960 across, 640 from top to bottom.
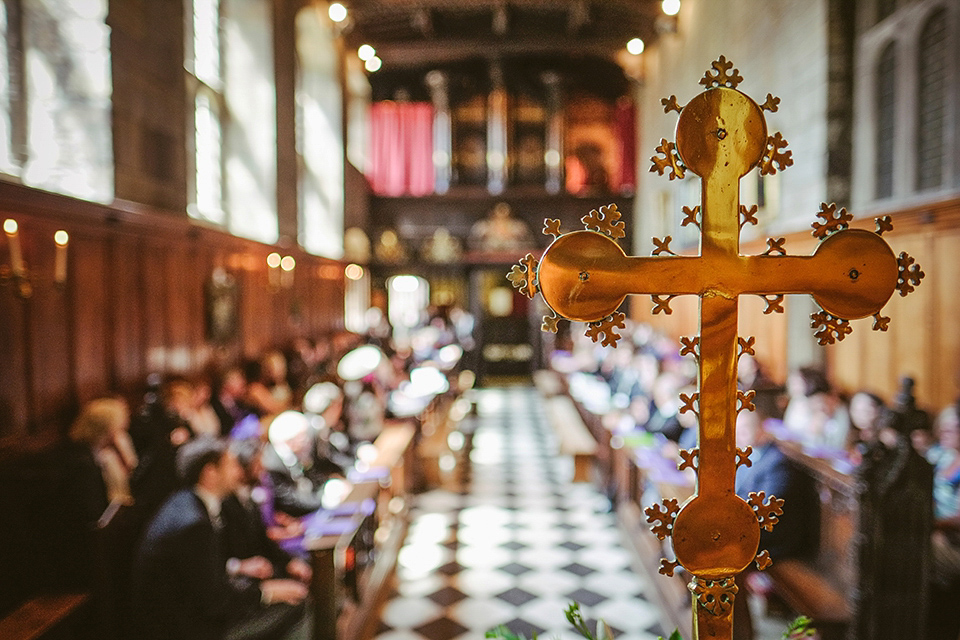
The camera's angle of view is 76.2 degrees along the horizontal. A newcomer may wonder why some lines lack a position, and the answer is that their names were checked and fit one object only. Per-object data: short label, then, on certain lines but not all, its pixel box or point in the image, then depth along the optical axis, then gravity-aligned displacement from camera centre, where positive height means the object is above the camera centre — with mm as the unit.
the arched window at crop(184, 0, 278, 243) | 7484 +2577
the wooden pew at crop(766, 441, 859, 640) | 3463 -1715
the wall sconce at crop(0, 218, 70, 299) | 3649 +251
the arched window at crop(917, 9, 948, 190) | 5680 +1909
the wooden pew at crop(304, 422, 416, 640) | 3141 -1665
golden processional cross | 1201 +42
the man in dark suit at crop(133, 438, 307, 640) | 2828 -1266
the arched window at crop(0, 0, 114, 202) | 4254 +1556
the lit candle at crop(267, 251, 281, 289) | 8769 +555
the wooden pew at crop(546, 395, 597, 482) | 7416 -1713
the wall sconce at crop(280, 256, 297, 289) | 9336 +577
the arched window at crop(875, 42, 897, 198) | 6441 +1980
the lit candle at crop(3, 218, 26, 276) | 3653 +381
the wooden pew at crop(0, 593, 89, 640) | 2922 -1525
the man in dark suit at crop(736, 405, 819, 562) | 4035 -1256
